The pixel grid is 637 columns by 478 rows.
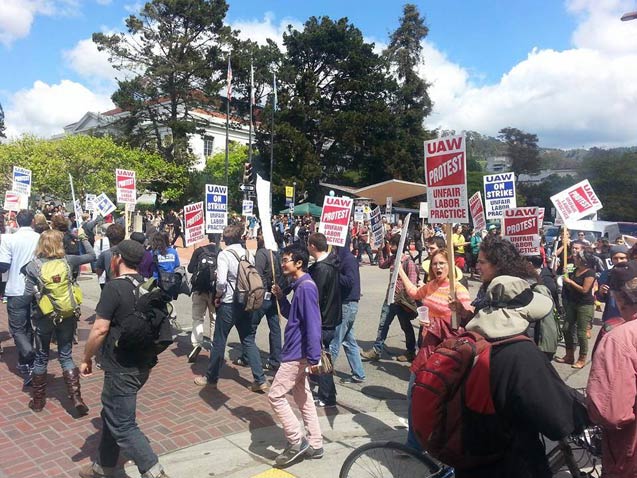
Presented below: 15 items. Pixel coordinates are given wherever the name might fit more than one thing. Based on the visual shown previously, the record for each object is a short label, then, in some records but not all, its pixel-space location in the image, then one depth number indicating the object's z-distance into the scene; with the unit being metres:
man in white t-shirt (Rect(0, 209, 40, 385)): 5.46
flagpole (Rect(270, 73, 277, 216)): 36.91
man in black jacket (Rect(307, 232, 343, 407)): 5.08
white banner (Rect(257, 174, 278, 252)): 5.26
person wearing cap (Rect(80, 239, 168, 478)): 3.42
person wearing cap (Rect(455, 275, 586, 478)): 2.18
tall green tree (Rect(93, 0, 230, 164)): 36.69
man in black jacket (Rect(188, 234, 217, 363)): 6.76
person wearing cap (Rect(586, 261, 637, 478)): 2.34
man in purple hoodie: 3.98
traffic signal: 20.84
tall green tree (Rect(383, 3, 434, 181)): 42.88
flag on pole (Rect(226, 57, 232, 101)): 29.07
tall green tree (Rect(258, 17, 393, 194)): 40.62
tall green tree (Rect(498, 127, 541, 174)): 76.31
